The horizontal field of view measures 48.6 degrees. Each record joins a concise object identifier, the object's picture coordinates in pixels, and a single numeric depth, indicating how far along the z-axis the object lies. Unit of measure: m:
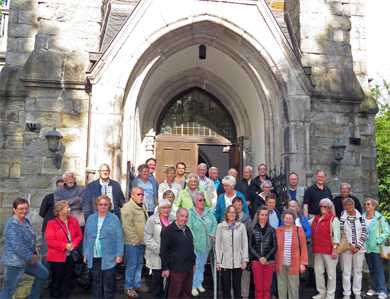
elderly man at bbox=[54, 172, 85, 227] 5.75
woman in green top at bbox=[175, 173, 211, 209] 5.67
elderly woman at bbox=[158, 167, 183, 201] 6.02
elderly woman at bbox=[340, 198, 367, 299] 5.62
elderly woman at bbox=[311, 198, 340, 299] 5.49
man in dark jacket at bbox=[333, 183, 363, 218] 6.20
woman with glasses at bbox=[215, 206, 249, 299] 5.14
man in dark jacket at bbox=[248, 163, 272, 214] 6.39
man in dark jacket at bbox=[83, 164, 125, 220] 5.63
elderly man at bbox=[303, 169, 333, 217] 6.27
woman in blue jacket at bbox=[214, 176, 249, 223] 5.79
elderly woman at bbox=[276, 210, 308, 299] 5.26
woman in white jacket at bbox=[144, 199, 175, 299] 5.11
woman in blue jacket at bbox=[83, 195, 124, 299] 4.93
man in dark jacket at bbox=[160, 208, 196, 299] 4.91
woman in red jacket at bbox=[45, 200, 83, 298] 5.07
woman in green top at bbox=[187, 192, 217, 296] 5.35
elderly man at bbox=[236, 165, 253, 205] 6.51
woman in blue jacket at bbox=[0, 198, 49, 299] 4.68
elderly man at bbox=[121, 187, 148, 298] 5.31
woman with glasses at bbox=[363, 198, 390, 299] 5.88
